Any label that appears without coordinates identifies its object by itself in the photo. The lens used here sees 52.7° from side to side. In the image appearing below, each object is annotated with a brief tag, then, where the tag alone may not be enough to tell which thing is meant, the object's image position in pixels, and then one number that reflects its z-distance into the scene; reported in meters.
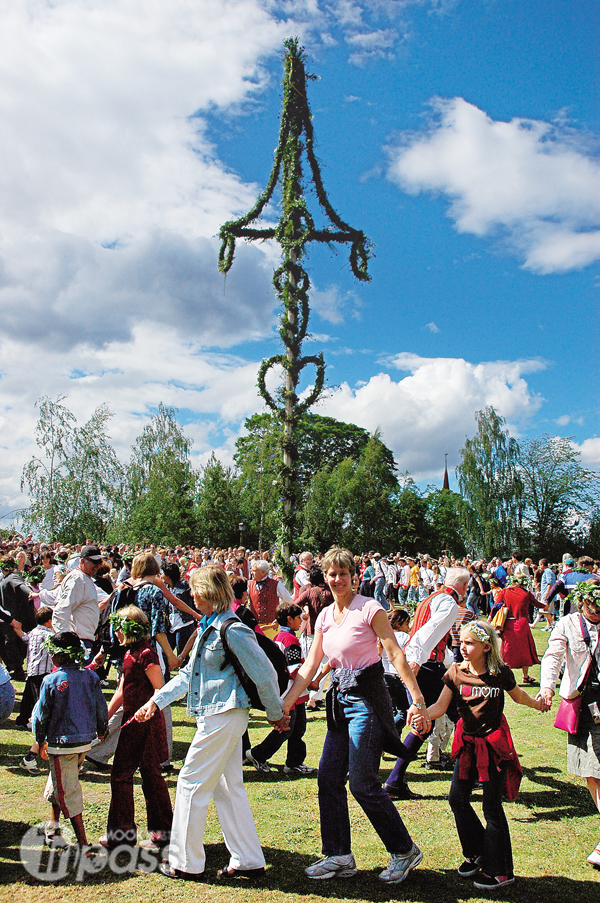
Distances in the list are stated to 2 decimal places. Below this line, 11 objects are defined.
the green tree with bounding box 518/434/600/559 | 41.41
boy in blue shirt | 3.87
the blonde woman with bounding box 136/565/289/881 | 3.47
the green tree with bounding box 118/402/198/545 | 33.38
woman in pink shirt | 3.40
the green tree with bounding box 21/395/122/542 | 29.92
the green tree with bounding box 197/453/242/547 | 33.44
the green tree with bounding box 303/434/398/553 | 38.94
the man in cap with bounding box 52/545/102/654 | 5.90
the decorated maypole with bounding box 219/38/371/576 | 18.62
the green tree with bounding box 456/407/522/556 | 40.62
